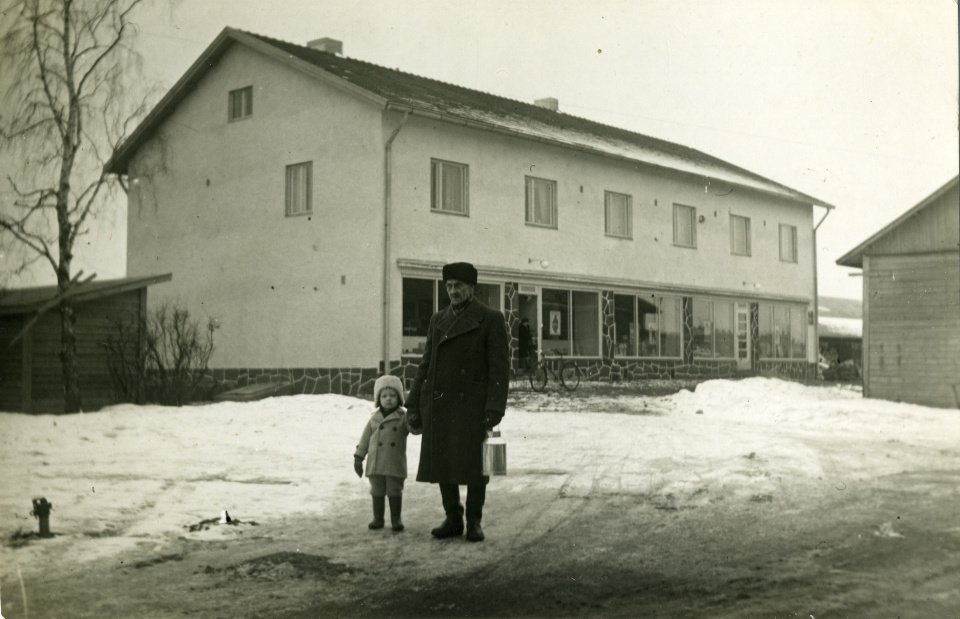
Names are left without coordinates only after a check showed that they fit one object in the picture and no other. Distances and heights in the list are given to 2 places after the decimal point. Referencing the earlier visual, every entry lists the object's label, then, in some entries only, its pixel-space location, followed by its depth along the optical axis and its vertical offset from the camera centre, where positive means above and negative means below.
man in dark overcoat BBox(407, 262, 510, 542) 5.30 -0.18
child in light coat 5.53 -0.51
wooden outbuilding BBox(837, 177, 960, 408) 10.59 +0.63
